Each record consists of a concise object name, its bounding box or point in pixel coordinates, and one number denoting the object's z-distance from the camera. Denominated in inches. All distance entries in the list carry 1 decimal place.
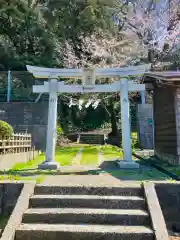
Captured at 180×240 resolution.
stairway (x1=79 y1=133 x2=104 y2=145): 502.9
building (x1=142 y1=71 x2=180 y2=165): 212.9
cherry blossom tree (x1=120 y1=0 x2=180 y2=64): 453.9
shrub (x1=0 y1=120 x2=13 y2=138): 200.3
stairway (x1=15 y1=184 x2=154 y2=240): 96.9
